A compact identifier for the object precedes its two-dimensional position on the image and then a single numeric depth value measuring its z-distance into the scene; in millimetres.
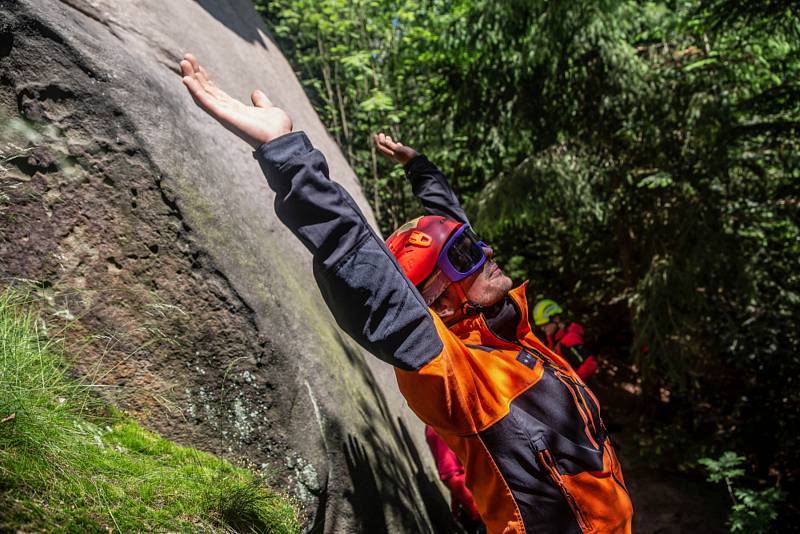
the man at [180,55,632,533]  1798
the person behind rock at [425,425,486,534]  4055
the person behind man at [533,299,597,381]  6435
